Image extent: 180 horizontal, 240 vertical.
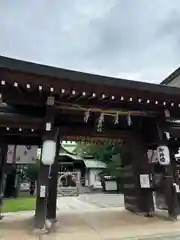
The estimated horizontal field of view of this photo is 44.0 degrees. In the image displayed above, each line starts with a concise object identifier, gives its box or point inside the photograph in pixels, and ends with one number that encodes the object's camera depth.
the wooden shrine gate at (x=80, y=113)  4.21
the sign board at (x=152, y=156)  6.01
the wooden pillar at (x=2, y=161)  5.69
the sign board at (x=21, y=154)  5.80
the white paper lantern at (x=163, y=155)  5.20
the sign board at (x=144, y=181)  5.83
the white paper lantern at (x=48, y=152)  4.41
